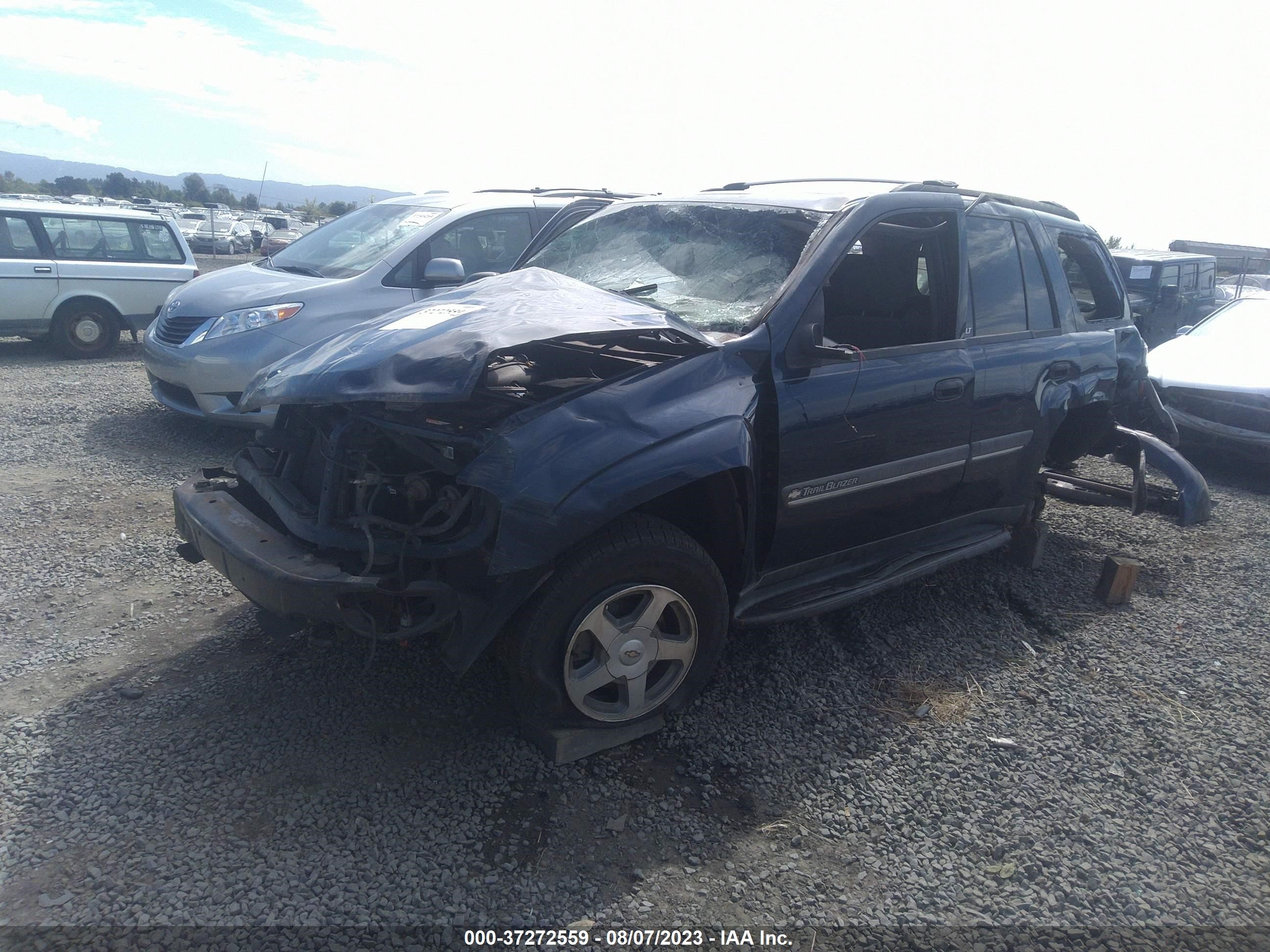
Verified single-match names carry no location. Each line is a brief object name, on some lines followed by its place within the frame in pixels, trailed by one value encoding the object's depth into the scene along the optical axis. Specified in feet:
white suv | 32.65
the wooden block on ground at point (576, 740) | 10.00
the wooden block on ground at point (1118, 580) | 15.42
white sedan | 23.85
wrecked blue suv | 9.41
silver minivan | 20.47
